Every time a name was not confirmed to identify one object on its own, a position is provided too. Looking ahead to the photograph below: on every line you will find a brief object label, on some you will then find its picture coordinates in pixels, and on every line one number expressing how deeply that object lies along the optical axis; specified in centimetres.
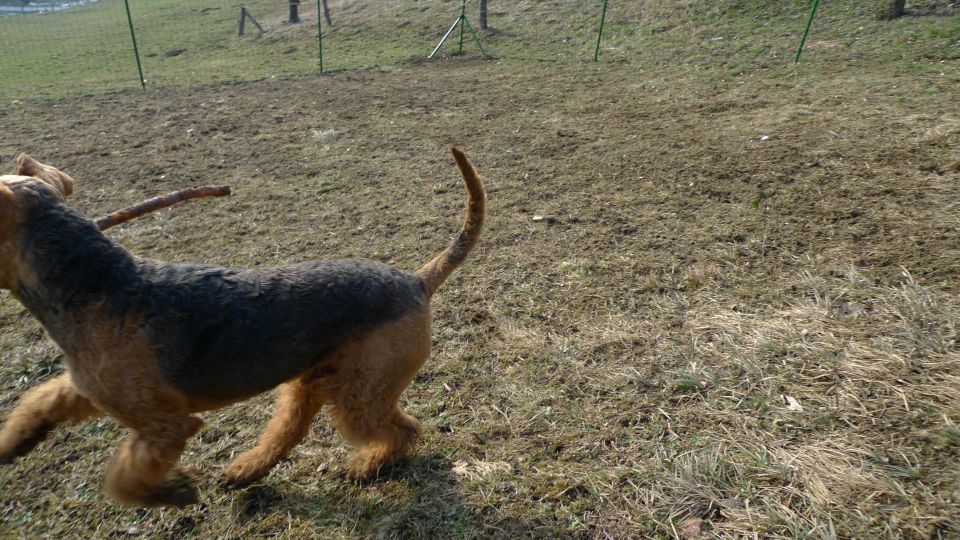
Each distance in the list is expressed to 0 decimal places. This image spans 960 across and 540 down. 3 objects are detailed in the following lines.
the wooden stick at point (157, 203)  235
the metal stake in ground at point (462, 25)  1277
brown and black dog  207
